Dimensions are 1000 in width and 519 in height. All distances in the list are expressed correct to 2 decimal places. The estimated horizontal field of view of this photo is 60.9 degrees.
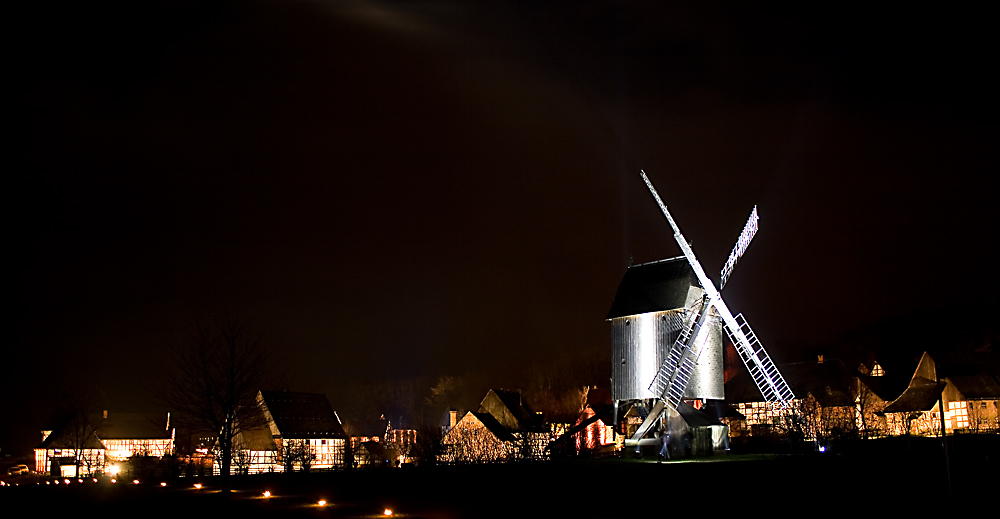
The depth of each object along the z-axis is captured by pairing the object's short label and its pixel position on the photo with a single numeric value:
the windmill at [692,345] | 53.03
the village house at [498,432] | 67.88
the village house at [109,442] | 92.12
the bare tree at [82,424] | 84.06
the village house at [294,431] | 72.89
